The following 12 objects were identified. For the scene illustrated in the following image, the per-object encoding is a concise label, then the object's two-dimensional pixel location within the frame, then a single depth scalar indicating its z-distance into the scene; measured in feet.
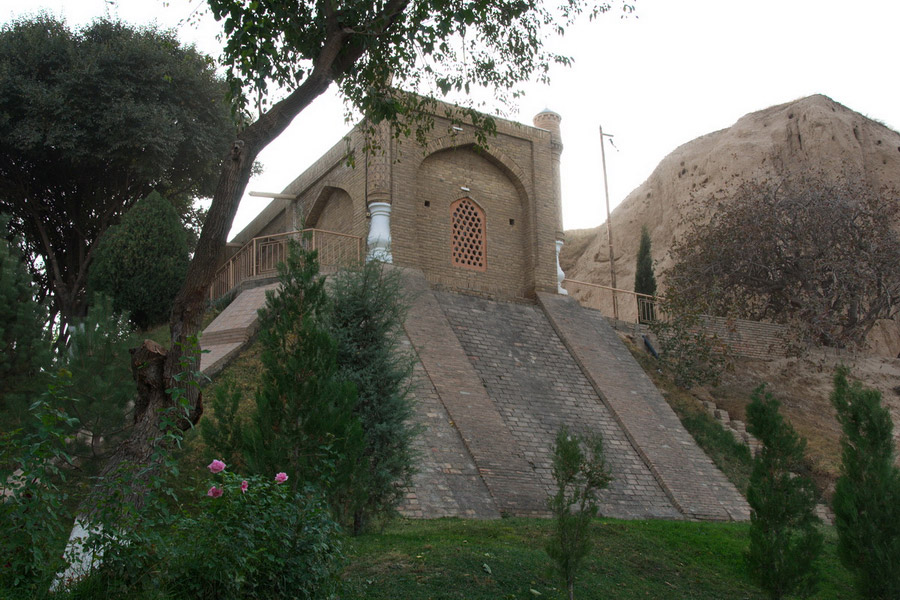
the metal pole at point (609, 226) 89.81
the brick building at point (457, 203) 51.78
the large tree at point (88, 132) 63.21
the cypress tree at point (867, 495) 24.66
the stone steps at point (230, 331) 40.32
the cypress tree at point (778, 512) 23.91
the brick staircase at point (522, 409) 35.01
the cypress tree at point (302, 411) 20.45
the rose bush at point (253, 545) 14.92
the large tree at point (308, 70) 19.74
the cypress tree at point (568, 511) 21.27
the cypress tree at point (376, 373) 27.14
